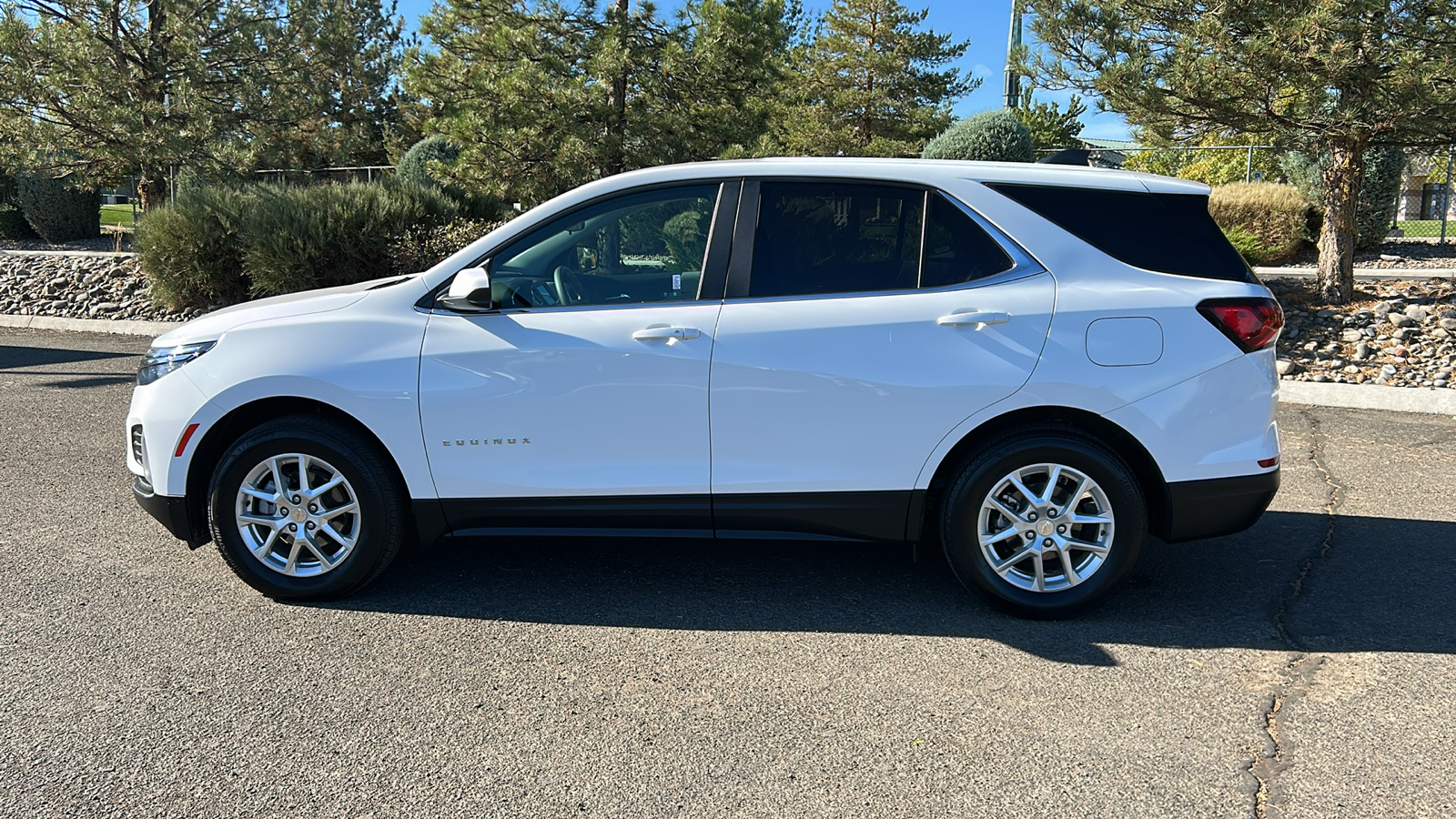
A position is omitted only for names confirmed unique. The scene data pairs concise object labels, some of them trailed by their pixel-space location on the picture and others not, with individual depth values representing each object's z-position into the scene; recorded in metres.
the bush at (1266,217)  15.21
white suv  4.16
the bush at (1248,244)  14.69
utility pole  19.20
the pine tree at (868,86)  29.58
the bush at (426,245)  12.91
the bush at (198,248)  13.72
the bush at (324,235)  12.76
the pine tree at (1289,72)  9.05
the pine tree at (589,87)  15.13
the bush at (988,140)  14.63
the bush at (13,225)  25.30
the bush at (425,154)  21.27
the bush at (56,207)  23.25
